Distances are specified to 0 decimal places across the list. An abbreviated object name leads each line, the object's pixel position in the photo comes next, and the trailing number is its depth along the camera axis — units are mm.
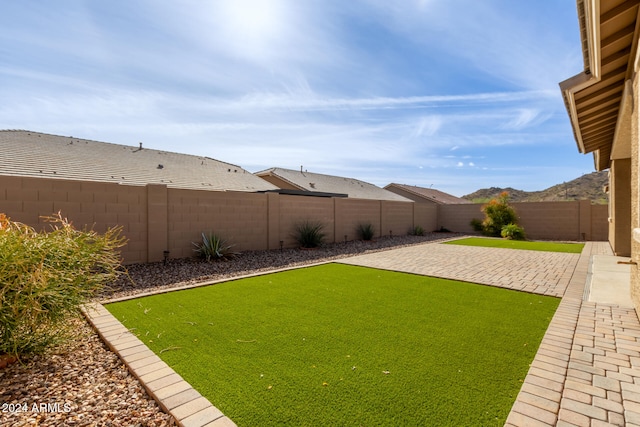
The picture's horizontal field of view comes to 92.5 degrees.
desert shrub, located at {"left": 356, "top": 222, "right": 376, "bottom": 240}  15000
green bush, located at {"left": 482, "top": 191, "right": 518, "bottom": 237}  18297
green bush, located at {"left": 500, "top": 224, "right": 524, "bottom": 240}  16594
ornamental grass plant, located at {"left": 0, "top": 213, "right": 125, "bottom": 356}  2680
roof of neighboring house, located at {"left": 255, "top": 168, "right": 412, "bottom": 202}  20375
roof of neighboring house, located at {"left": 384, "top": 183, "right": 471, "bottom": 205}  28359
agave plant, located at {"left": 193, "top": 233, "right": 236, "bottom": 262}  8773
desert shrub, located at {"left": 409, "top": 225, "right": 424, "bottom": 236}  18875
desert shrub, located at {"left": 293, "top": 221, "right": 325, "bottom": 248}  11969
